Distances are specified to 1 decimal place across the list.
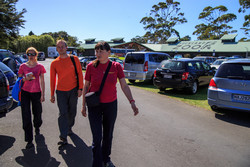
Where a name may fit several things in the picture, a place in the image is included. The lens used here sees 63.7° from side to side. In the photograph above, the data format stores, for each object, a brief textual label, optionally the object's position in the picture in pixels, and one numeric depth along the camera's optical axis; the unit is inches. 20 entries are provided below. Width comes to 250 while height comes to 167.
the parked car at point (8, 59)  323.9
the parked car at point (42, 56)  1835.6
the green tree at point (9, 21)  962.2
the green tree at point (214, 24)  2130.9
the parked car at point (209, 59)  848.1
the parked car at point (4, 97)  168.9
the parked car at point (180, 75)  337.4
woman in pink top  146.0
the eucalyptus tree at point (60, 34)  4223.2
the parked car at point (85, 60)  848.1
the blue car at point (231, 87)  211.3
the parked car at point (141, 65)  446.3
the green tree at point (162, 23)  2336.4
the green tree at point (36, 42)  2623.8
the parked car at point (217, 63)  720.5
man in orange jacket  143.6
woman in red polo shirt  108.3
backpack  154.4
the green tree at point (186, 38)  3627.5
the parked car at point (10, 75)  245.8
